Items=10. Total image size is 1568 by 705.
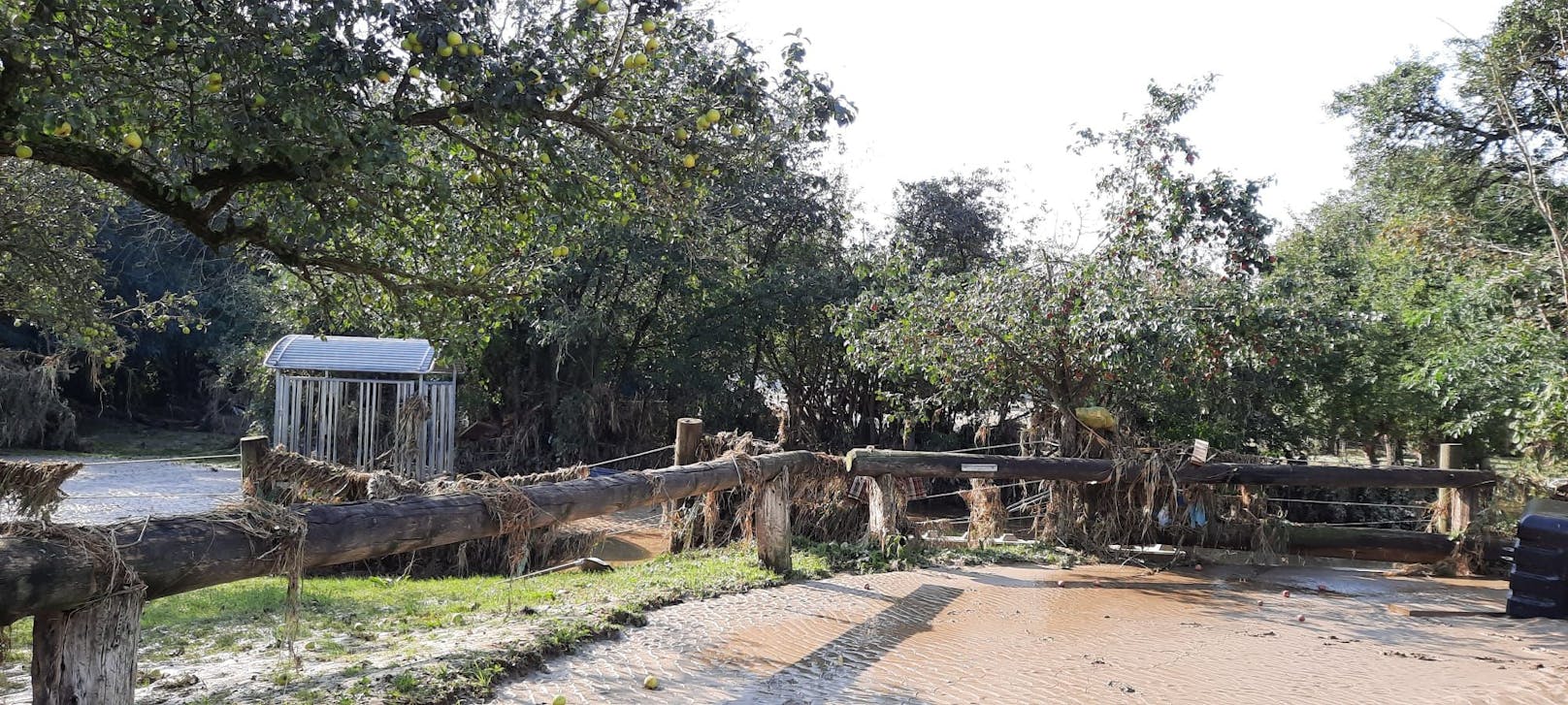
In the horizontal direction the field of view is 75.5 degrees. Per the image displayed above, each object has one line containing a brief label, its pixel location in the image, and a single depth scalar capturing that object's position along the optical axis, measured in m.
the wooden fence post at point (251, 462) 10.17
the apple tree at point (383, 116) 5.32
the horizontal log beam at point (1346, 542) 11.09
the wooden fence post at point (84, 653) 3.71
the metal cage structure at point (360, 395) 16.12
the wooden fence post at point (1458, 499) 11.15
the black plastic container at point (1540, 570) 8.45
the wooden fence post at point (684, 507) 10.27
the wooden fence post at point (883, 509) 10.79
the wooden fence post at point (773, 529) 9.40
